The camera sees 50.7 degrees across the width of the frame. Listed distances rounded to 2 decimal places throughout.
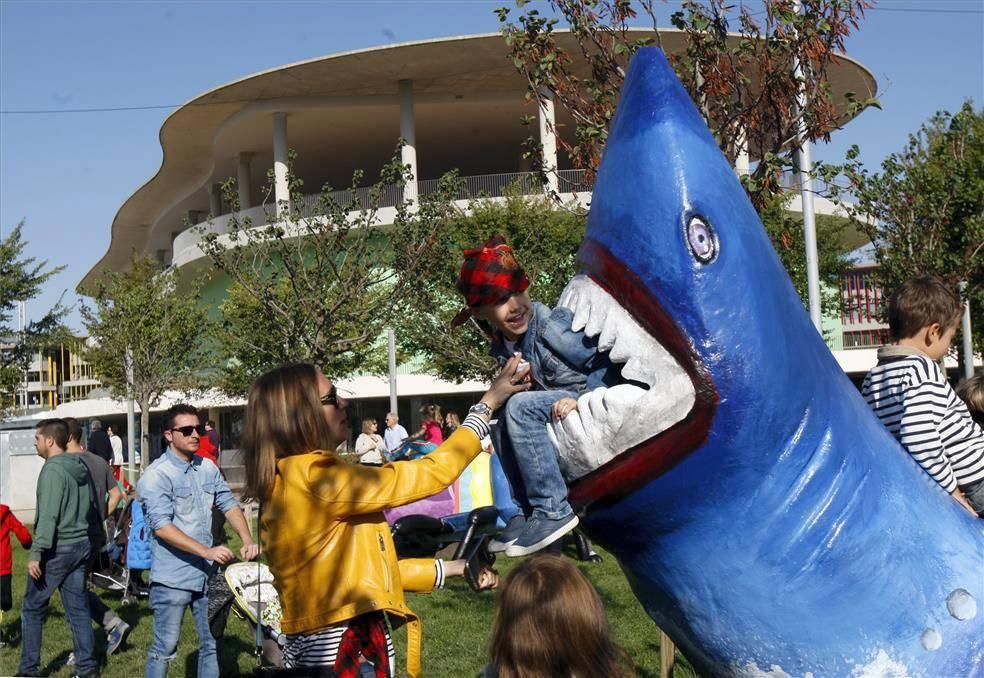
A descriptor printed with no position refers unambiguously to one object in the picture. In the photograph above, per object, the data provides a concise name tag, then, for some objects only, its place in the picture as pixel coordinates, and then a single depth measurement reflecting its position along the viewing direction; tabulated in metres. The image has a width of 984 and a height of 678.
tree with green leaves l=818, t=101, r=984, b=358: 13.21
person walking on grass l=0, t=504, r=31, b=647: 7.50
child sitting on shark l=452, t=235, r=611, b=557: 2.53
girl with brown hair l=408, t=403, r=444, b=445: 13.67
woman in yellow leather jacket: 3.14
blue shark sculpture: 2.34
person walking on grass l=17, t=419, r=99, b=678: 7.18
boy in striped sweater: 2.79
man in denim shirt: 5.86
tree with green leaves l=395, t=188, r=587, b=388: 16.67
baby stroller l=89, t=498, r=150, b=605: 9.35
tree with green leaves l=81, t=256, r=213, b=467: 27.77
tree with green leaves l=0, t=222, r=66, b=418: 25.81
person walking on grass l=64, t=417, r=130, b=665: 7.65
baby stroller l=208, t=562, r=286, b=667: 6.01
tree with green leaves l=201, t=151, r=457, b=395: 12.99
